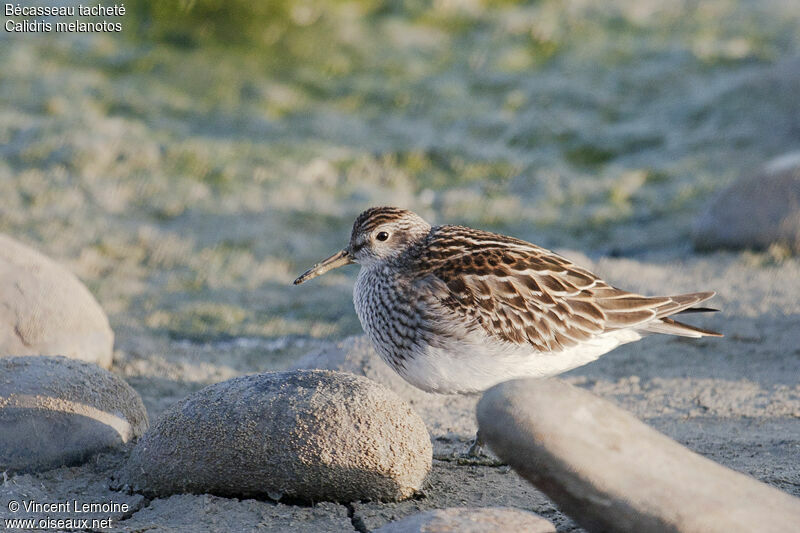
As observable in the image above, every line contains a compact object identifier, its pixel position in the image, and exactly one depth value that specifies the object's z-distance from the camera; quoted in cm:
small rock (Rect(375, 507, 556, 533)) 718
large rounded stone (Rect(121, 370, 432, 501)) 855
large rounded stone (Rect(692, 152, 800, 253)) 1694
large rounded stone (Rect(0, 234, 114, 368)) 1198
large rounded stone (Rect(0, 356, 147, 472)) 936
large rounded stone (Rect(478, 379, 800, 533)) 697
